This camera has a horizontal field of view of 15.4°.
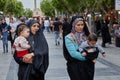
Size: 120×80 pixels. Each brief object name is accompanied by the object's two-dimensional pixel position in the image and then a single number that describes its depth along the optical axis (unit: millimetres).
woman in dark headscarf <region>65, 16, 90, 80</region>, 6852
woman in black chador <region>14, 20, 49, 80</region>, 7109
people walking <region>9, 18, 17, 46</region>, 21153
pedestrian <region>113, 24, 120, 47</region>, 24016
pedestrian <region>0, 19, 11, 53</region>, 20609
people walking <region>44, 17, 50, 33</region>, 49328
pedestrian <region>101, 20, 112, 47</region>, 24422
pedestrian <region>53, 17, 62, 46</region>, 26830
